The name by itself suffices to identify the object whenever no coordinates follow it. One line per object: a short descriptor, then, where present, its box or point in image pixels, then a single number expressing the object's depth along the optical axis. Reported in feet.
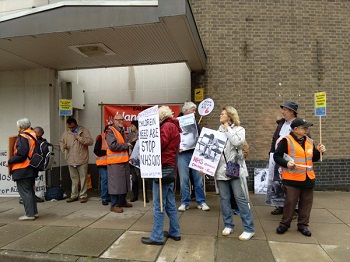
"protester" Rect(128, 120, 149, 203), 23.72
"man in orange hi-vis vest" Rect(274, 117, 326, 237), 15.62
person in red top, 14.70
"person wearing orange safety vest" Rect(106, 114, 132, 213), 20.18
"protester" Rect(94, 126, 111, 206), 23.25
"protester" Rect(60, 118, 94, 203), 23.88
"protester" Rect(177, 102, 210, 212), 20.61
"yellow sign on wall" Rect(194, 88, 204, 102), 27.14
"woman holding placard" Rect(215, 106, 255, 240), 15.14
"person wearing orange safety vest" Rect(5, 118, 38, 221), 18.65
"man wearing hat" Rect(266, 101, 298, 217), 17.75
